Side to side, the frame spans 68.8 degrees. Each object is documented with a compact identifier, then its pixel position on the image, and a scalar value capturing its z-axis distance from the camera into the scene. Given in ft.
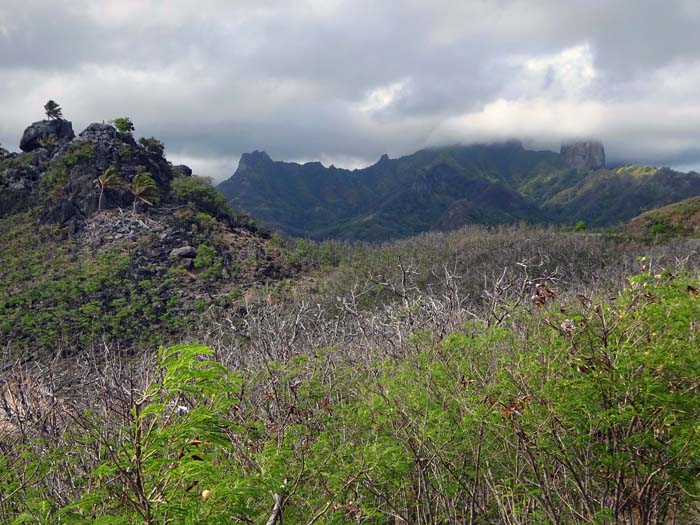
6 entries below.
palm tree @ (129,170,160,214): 161.38
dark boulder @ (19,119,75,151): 212.48
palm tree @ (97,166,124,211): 156.73
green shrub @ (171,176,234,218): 178.09
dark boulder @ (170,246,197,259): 144.15
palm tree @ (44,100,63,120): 223.71
